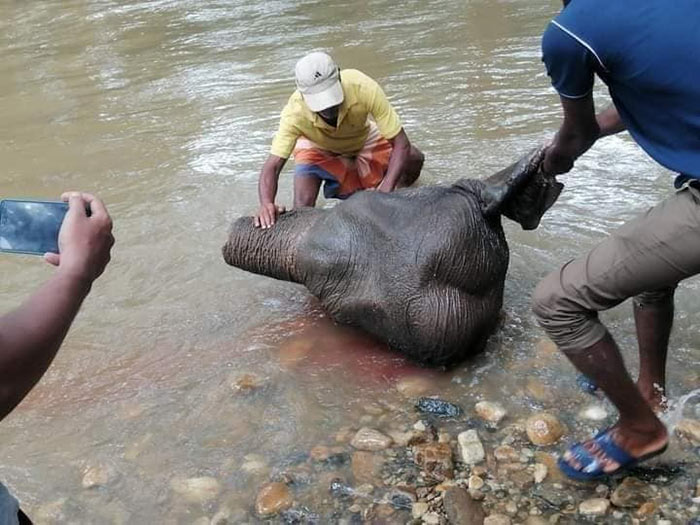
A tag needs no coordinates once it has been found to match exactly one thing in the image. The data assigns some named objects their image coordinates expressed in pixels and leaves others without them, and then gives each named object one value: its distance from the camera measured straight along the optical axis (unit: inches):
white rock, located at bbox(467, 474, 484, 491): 111.3
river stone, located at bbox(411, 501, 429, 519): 108.7
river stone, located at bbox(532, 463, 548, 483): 111.6
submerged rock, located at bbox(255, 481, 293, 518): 113.6
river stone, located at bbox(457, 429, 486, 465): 117.3
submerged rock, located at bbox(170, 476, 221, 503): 118.6
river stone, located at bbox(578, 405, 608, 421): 122.8
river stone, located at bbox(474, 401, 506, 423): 126.3
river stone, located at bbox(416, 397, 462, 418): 129.3
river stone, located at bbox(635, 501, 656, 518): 103.0
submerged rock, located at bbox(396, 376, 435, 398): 137.3
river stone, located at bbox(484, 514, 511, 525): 104.6
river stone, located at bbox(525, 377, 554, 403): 130.1
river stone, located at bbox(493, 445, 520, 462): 116.4
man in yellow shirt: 174.4
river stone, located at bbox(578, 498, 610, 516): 104.3
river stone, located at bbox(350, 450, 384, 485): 116.6
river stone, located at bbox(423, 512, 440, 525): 106.7
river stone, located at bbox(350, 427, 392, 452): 122.6
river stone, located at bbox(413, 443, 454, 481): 114.9
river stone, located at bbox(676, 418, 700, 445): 114.7
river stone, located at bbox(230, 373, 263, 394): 144.1
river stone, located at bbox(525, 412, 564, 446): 119.0
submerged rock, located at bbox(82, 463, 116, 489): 124.0
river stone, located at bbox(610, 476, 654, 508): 104.9
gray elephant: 138.9
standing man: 79.7
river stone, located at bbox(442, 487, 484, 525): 105.4
